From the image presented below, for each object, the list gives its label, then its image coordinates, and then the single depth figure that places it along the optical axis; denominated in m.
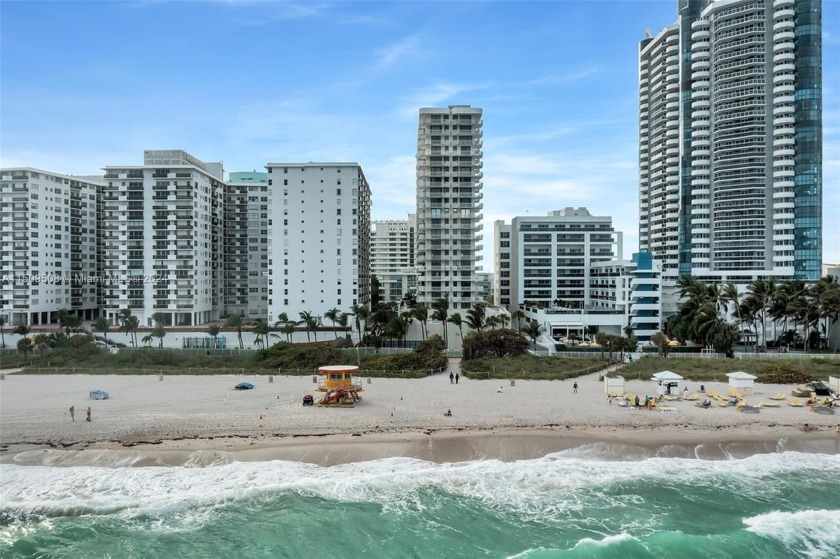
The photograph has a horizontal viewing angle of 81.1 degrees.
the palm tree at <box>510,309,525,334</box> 71.38
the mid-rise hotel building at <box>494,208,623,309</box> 91.56
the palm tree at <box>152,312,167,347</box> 65.40
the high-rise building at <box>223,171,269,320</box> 96.06
